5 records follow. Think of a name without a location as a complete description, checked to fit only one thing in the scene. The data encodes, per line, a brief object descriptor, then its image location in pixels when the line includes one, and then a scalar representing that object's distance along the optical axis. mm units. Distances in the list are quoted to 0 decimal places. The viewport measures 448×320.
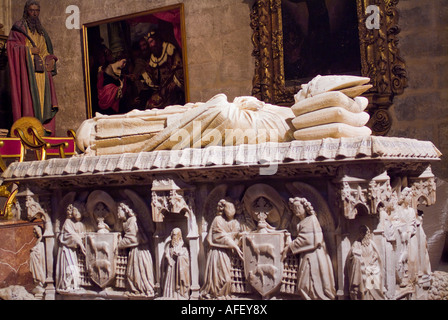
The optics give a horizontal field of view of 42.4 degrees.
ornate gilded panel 6508
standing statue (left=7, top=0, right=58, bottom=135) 8766
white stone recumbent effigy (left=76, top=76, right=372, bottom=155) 3600
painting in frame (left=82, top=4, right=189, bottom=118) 8492
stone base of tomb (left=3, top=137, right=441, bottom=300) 3346
